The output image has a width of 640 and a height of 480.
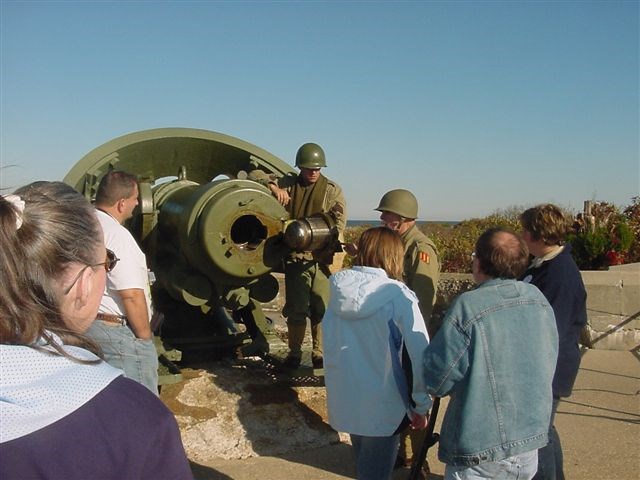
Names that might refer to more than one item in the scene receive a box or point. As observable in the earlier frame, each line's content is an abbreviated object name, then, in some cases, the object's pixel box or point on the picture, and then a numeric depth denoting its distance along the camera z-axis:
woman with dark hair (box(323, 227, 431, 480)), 3.01
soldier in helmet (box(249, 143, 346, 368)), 5.33
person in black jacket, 3.25
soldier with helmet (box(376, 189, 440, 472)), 3.99
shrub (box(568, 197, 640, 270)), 9.71
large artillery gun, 4.72
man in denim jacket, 2.54
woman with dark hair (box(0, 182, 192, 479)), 1.07
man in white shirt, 3.21
